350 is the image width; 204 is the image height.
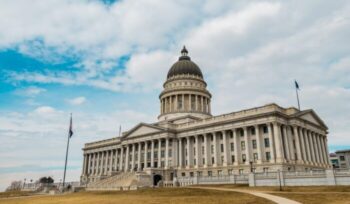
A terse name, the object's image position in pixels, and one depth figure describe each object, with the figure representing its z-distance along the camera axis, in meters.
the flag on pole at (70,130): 56.07
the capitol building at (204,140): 67.88
